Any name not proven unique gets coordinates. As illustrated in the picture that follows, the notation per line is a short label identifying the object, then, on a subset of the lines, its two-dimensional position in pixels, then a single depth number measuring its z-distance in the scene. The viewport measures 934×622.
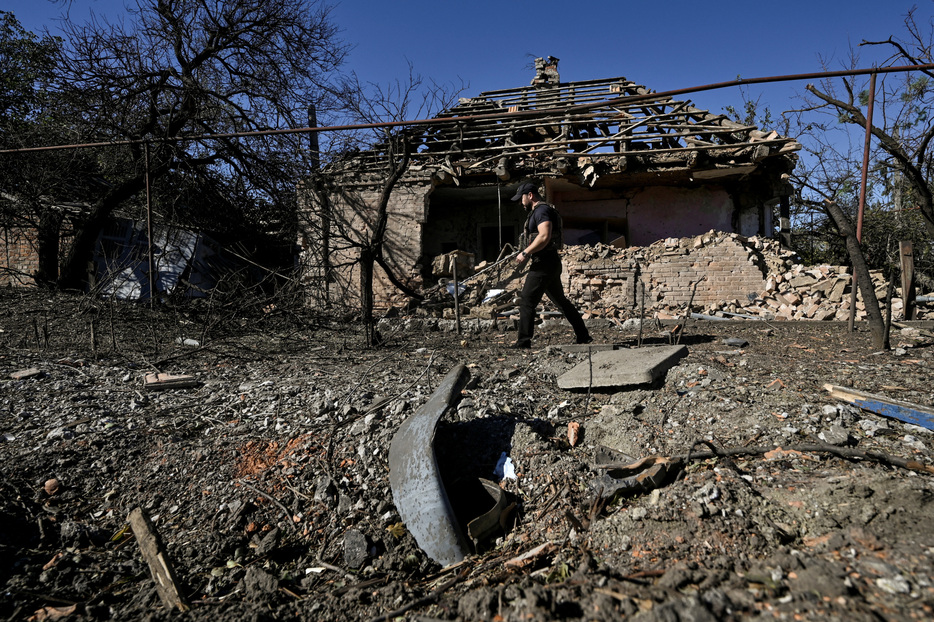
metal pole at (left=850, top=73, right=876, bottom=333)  4.04
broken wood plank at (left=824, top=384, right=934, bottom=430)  2.44
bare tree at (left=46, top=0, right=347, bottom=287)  8.44
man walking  4.75
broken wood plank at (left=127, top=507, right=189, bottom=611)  2.04
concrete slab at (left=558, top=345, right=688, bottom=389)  3.33
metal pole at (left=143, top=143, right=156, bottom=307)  5.46
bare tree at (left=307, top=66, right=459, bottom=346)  9.35
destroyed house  9.38
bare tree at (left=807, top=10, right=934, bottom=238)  9.23
